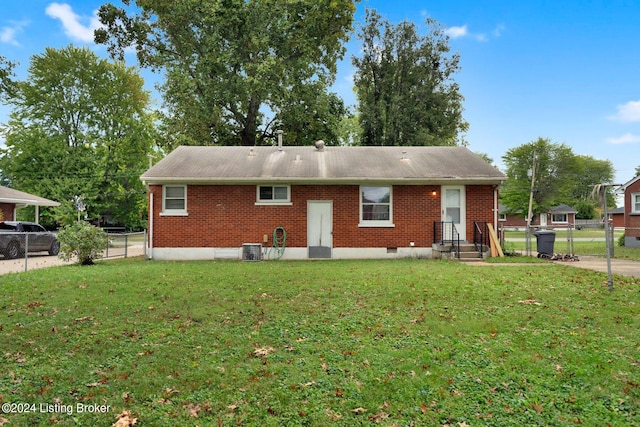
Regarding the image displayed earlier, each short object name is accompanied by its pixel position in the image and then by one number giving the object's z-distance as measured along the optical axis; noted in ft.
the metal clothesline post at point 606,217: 24.04
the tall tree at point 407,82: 93.66
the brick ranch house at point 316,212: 46.98
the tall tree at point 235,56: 74.49
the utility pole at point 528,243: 51.51
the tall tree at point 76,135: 100.17
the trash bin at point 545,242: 47.32
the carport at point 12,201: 69.87
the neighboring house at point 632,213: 67.97
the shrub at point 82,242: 40.83
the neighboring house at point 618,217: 174.64
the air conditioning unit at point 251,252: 45.91
